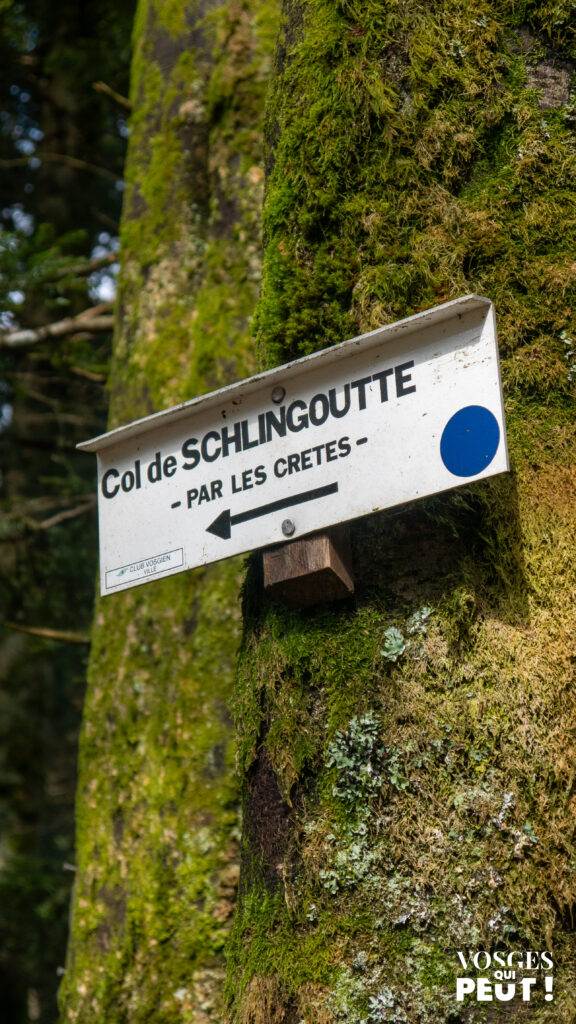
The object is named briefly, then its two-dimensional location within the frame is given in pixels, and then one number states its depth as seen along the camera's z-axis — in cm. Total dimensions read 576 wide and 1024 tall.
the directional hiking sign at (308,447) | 173
